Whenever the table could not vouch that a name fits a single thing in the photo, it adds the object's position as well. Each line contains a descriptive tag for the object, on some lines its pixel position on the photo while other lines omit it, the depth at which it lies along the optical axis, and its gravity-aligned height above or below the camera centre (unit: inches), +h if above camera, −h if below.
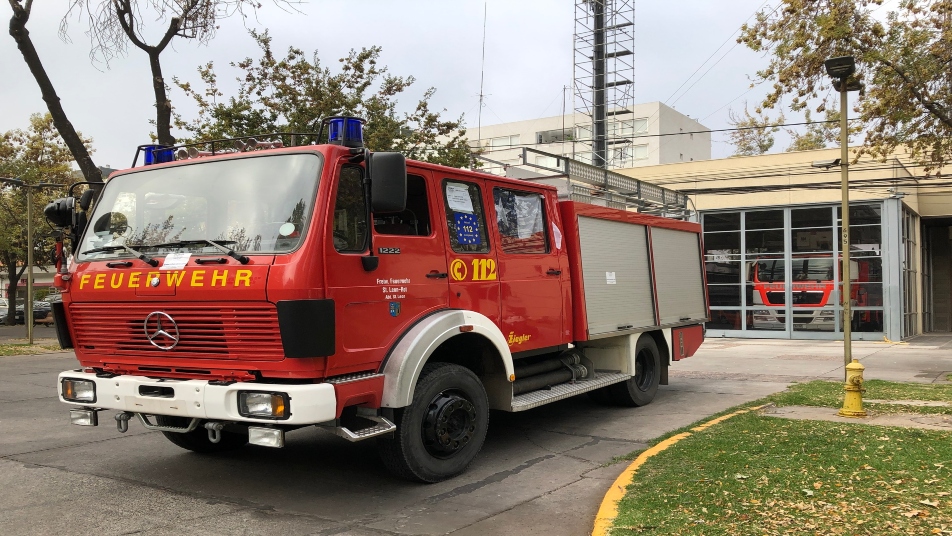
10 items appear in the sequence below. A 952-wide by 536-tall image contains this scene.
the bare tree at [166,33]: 661.3 +232.8
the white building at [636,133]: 1939.0 +444.4
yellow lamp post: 326.0 +58.7
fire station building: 831.7 +54.8
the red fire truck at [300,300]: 195.0 -3.0
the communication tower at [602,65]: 1610.5 +490.4
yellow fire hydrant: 307.9 -43.3
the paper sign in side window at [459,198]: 251.4 +31.0
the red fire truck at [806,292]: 854.5 -6.6
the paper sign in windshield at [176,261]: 205.1 +8.1
